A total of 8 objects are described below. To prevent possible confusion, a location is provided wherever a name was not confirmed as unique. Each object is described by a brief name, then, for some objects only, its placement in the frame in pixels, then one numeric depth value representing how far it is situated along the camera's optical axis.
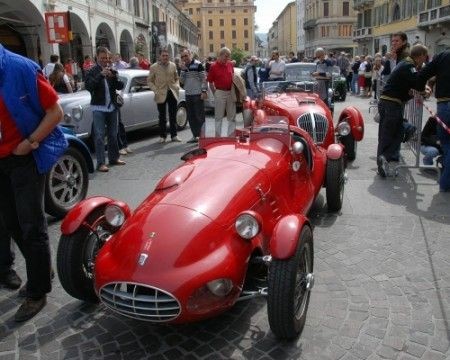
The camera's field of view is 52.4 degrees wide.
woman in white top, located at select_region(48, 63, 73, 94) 9.23
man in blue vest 3.06
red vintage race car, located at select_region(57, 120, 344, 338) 2.65
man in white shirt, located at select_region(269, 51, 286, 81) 13.77
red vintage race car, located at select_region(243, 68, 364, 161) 6.62
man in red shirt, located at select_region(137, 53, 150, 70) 17.36
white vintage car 8.30
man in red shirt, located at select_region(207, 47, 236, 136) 9.13
